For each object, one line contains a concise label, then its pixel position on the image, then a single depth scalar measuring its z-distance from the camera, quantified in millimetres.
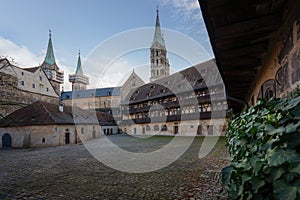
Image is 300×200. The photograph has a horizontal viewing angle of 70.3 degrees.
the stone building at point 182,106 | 28703
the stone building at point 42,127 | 24016
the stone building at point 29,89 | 33516
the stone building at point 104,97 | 55281
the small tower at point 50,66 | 60978
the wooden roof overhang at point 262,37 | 1981
